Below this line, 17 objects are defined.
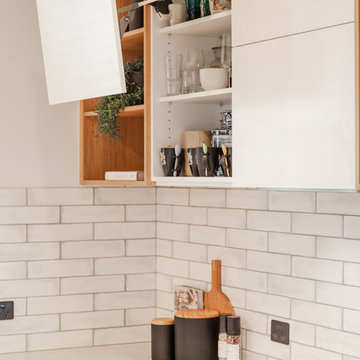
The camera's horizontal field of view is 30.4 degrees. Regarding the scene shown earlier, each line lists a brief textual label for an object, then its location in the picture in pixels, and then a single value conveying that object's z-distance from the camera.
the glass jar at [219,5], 2.23
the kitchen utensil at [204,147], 2.28
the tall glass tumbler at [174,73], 2.48
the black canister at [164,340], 2.58
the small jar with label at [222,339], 2.46
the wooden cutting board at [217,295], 2.64
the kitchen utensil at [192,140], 2.43
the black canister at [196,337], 2.49
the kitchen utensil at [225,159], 2.21
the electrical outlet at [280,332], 2.39
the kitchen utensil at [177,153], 2.44
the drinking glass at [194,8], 2.37
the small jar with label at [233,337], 2.43
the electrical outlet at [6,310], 2.79
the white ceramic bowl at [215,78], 2.27
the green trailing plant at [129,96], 2.64
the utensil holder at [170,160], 2.46
